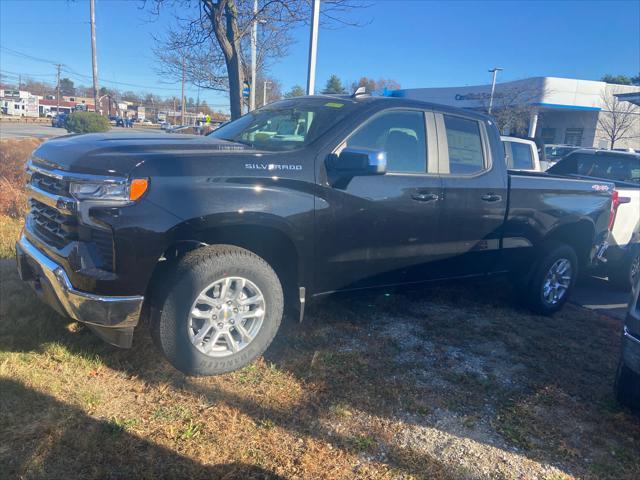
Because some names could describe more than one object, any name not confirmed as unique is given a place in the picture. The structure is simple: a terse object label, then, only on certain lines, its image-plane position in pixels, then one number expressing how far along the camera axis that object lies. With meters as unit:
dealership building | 36.75
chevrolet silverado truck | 3.00
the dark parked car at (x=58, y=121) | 47.56
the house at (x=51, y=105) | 94.51
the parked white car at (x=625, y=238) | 6.29
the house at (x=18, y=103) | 83.50
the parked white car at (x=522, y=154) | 9.49
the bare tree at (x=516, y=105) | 36.16
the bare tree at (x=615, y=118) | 36.88
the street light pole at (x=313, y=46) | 9.80
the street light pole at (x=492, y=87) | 37.36
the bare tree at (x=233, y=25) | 9.15
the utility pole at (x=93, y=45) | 30.45
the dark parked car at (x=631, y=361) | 3.18
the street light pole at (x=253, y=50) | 10.09
